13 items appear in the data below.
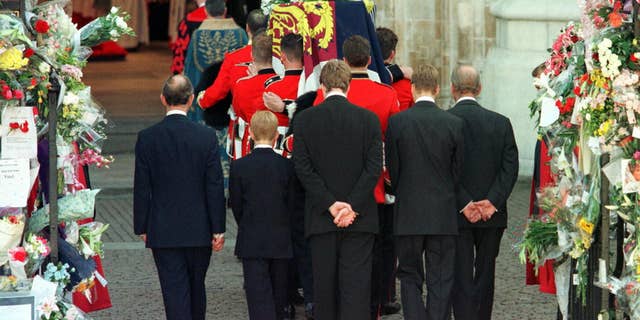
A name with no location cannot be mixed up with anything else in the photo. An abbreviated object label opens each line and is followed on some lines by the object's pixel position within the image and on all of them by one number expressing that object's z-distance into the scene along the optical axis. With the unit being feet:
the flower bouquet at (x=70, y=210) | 50.21
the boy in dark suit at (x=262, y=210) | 57.06
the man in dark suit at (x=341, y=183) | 55.57
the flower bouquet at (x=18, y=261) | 48.19
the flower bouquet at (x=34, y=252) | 48.88
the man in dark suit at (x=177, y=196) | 55.62
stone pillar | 97.60
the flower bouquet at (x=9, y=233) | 47.98
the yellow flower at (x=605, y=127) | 47.44
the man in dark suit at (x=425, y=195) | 55.98
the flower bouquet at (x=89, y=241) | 52.54
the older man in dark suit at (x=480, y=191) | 57.57
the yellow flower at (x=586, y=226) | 49.73
